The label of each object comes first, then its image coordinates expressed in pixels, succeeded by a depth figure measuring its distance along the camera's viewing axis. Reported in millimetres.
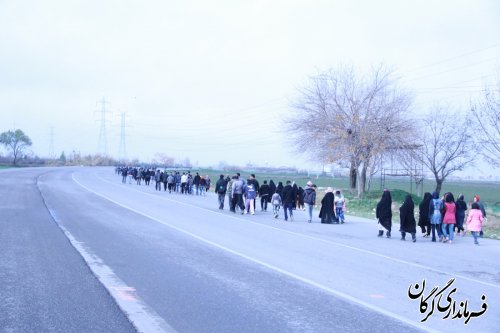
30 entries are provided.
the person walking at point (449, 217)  17406
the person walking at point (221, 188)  27625
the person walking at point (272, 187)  30925
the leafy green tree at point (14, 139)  142375
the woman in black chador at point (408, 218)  17188
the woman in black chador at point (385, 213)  17891
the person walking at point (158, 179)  45250
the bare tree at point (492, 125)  30031
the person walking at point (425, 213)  18469
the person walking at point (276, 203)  24484
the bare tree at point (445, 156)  39938
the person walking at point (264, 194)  28312
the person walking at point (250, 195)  25578
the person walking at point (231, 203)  26062
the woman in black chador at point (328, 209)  22641
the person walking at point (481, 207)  18509
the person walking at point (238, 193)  25384
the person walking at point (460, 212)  19889
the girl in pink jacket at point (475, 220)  17531
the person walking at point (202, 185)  41281
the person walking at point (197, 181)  40688
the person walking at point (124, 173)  56550
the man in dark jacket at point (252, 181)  25719
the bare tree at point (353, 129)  37906
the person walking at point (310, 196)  22812
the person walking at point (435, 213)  17578
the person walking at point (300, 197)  29362
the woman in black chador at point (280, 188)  29827
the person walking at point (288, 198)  23141
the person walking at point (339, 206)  23359
